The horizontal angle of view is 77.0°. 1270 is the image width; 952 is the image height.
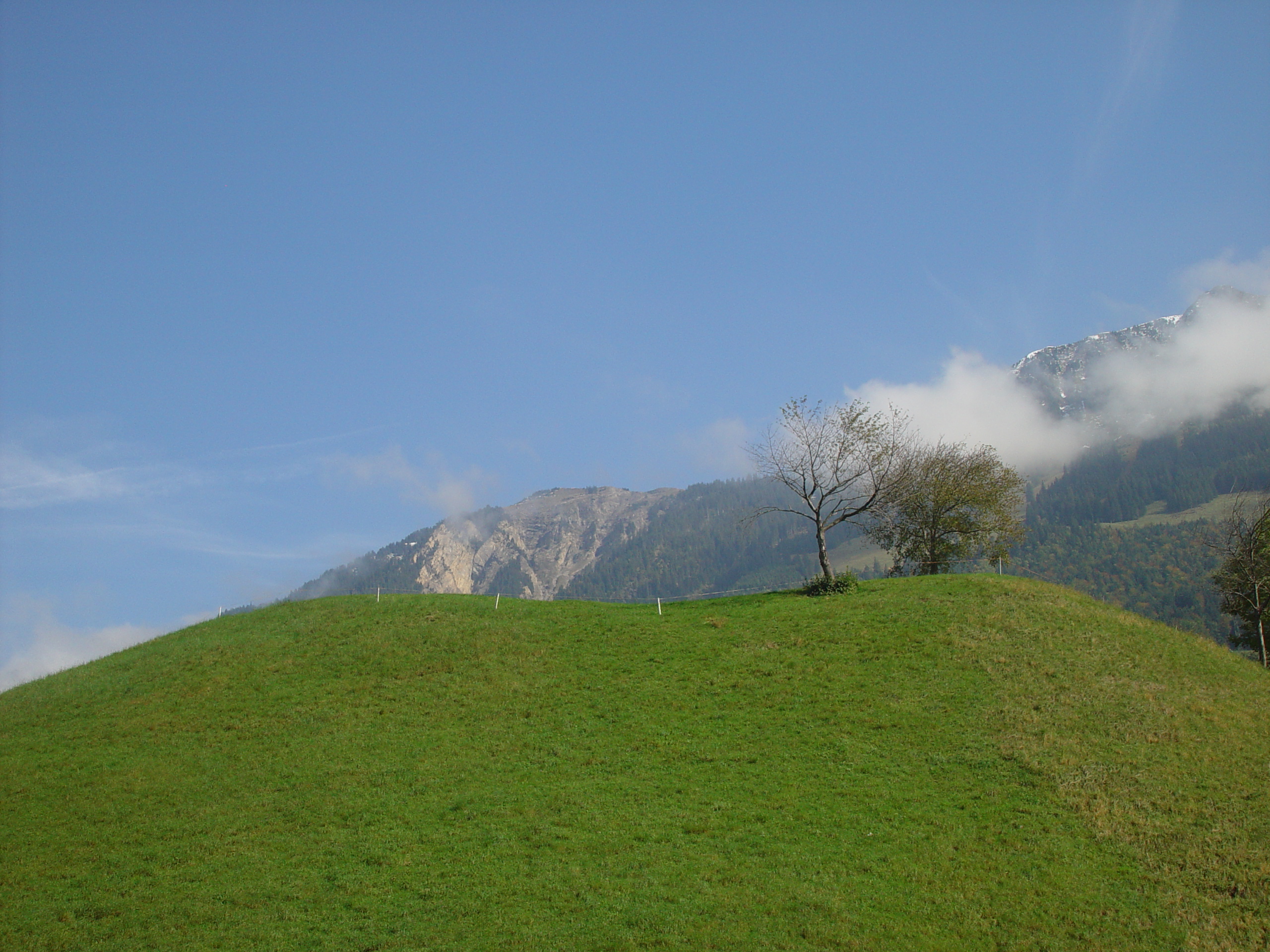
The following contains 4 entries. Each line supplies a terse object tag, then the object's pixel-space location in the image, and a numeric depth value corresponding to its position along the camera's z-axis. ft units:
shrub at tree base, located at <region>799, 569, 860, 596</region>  173.58
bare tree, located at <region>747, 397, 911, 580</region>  199.00
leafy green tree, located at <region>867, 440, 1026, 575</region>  215.51
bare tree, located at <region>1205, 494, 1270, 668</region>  193.98
